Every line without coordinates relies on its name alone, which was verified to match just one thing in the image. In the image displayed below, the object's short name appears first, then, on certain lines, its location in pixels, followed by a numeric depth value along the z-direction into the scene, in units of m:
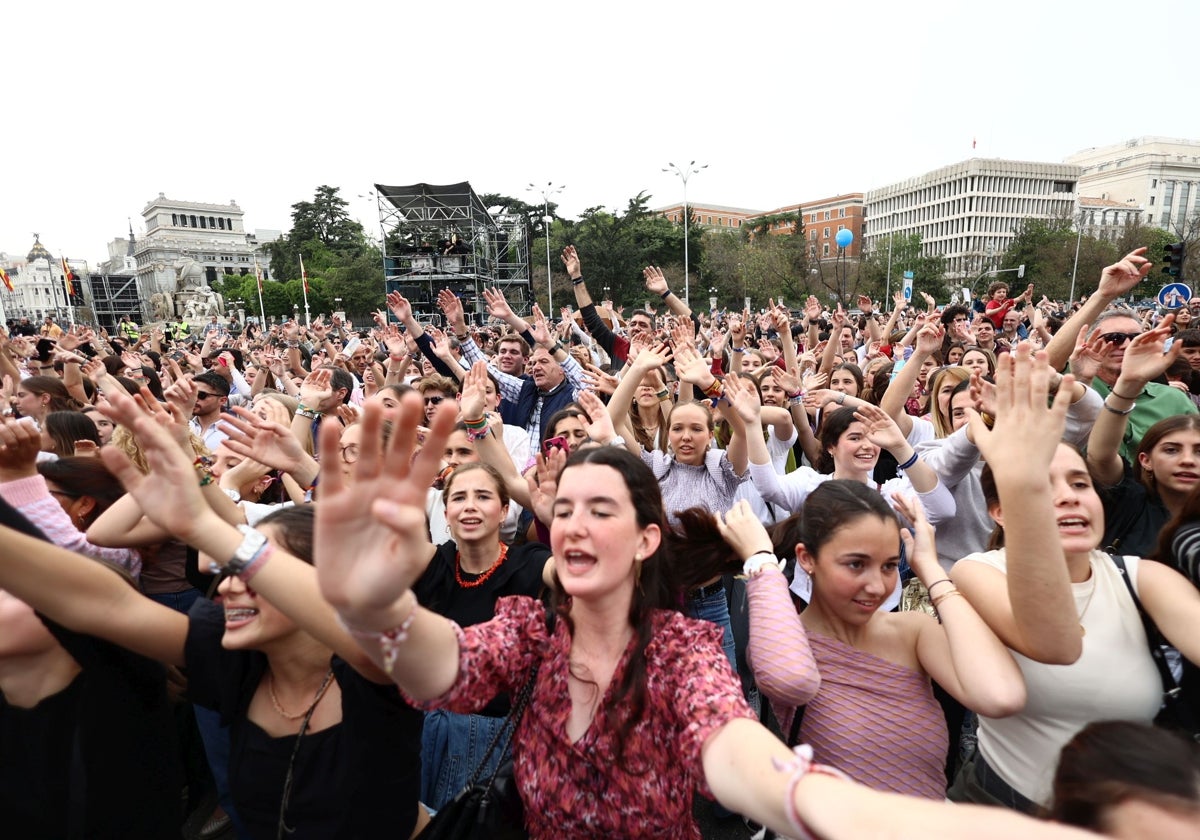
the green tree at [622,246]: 45.53
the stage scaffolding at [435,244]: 36.72
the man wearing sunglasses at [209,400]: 4.92
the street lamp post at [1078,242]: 42.03
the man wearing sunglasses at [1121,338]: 3.56
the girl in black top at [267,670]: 1.48
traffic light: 11.83
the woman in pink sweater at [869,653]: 1.73
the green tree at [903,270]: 51.76
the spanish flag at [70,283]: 33.63
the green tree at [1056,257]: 44.06
